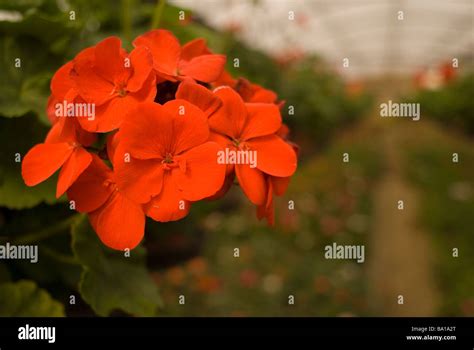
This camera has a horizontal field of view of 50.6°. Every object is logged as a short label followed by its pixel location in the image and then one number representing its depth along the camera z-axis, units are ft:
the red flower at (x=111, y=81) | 1.32
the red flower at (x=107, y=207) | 1.29
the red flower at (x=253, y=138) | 1.33
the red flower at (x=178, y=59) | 1.41
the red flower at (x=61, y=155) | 1.32
